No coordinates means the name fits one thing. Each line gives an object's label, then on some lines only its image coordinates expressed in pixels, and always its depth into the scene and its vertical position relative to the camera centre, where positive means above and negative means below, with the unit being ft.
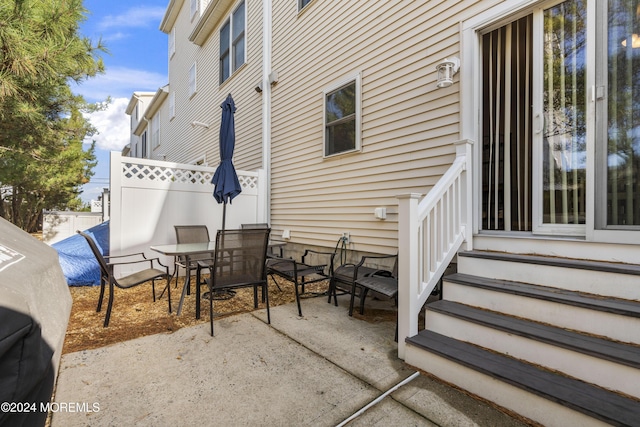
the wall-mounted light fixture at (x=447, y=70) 10.55 +5.06
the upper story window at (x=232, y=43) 24.93 +14.58
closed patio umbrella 15.33 +2.49
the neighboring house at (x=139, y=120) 55.57 +18.05
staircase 5.26 -2.51
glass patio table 10.85 -1.38
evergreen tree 12.51 +6.55
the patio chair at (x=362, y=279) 10.14 -2.26
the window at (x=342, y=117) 15.08 +5.05
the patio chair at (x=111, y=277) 9.87 -2.21
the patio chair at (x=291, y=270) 12.18 -2.28
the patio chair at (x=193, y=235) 14.89 -1.09
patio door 8.53 +2.90
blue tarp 15.69 -2.56
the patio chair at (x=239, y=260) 9.59 -1.48
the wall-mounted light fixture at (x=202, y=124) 28.19 +8.44
